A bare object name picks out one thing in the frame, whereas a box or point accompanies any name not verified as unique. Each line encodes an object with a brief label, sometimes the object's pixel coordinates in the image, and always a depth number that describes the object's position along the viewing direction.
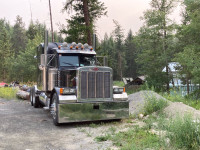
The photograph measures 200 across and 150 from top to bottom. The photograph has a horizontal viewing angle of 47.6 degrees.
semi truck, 7.33
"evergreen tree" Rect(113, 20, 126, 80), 77.19
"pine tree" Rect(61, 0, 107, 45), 19.25
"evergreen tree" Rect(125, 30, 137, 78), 81.43
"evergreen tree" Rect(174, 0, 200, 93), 19.09
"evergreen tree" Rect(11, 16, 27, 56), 77.75
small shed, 50.33
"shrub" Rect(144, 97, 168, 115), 8.79
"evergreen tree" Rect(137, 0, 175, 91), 27.17
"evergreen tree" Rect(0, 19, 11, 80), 56.66
